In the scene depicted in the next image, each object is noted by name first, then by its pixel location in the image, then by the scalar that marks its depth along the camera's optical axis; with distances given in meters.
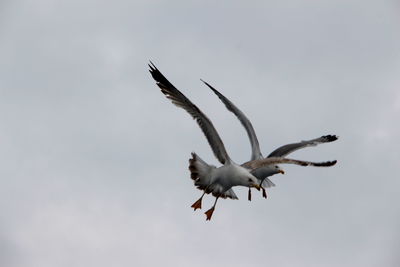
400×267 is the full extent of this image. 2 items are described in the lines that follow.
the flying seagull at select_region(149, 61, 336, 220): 21.22
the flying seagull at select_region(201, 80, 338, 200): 24.97
